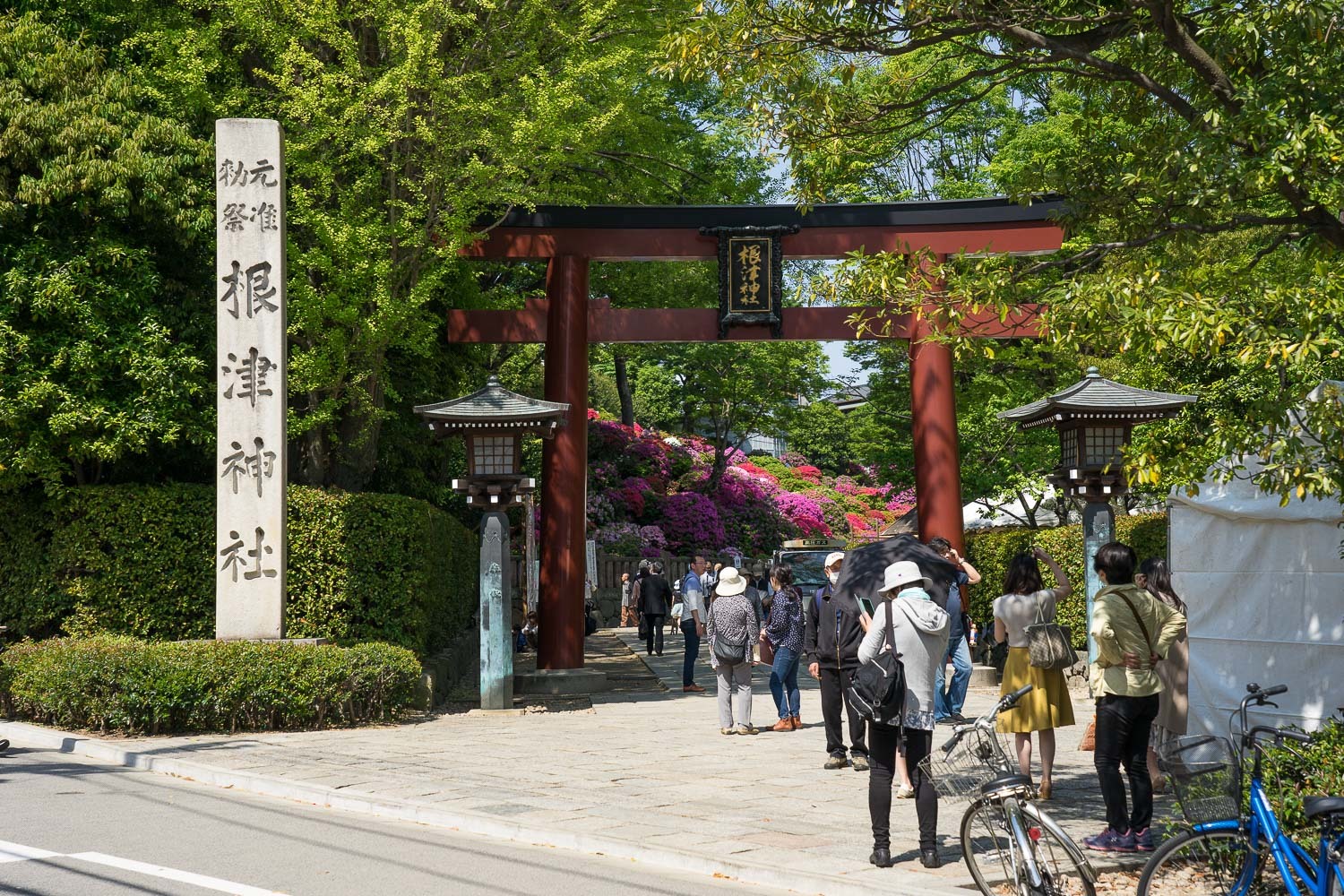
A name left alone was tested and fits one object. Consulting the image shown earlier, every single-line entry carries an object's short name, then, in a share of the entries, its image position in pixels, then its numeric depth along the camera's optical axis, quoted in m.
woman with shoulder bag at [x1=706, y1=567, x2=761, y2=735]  12.00
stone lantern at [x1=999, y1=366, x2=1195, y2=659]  12.88
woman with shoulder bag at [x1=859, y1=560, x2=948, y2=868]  6.58
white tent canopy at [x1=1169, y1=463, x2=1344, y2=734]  7.60
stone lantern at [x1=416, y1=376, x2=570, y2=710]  14.76
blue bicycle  4.77
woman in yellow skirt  8.28
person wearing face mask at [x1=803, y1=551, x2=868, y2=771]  9.98
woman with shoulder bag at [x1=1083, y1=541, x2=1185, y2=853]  6.79
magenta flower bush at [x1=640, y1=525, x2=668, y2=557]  36.28
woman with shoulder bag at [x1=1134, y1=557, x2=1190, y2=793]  8.42
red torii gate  18.05
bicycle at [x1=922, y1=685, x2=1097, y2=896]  5.51
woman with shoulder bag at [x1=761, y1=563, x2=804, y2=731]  12.05
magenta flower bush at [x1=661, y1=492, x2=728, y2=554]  38.62
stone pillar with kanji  13.45
